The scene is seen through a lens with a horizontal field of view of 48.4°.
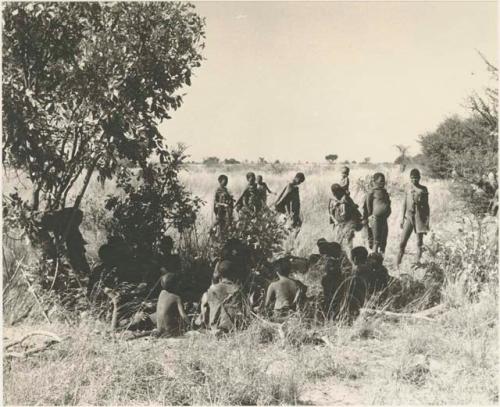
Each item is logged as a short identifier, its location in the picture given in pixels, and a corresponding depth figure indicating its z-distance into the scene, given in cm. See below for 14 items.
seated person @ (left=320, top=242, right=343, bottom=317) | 624
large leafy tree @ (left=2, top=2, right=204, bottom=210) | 543
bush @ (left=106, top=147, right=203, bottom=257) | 686
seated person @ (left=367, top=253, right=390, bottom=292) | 650
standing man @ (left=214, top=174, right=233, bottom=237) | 955
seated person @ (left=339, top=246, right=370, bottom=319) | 616
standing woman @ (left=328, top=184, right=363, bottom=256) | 887
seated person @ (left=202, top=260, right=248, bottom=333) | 540
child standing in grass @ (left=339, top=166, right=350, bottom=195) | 1044
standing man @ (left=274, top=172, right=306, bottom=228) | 984
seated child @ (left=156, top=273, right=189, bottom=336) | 552
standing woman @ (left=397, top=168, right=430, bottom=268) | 856
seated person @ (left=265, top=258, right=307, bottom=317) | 569
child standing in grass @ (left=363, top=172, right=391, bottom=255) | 881
